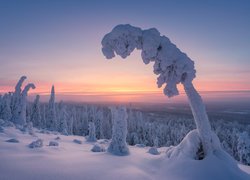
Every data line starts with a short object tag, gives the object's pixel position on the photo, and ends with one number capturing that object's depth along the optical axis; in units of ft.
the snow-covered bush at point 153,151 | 49.80
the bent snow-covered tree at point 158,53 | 32.65
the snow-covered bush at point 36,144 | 37.84
